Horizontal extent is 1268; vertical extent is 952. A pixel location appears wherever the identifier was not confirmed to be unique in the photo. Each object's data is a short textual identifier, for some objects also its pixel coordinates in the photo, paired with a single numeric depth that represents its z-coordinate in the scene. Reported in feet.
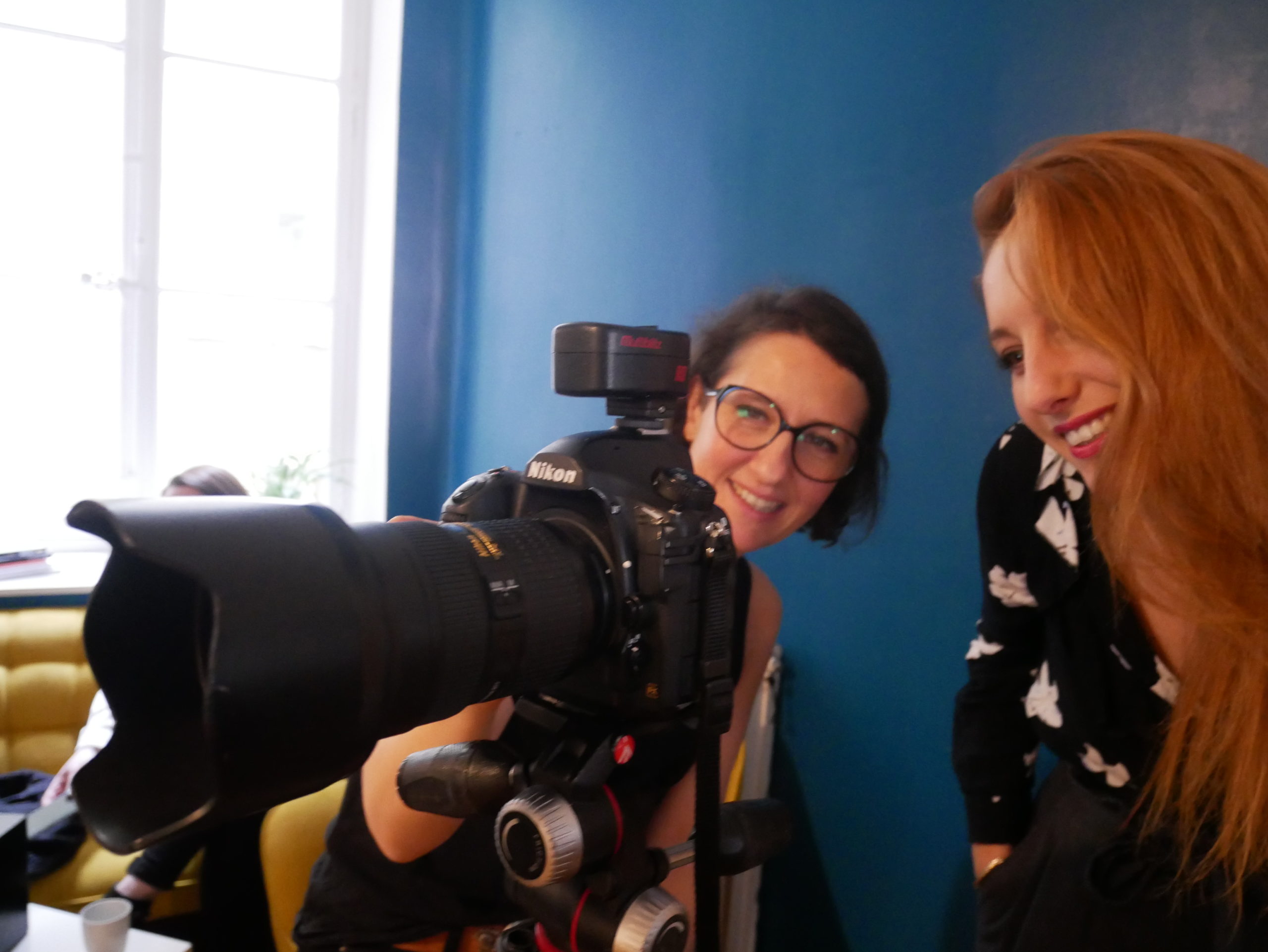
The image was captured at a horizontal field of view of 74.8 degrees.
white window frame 8.21
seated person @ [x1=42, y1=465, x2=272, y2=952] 5.51
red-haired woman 2.03
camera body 1.90
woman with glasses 2.94
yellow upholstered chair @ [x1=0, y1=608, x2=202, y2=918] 6.27
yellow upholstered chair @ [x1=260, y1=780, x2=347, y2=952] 4.14
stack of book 7.04
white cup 3.43
